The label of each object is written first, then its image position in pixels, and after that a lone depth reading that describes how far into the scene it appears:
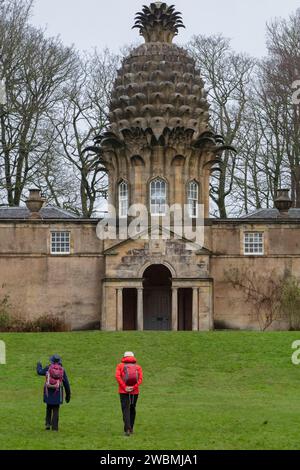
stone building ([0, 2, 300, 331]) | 47.31
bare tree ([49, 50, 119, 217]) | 65.44
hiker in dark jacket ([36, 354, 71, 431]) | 22.20
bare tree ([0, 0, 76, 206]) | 58.66
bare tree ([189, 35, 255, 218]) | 65.50
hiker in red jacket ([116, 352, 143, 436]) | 21.67
